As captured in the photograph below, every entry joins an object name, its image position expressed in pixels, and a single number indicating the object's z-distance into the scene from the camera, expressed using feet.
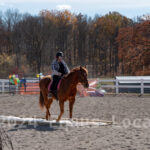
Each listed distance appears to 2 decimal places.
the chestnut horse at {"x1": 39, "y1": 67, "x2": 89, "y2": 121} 57.88
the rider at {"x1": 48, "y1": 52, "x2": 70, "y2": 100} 62.08
